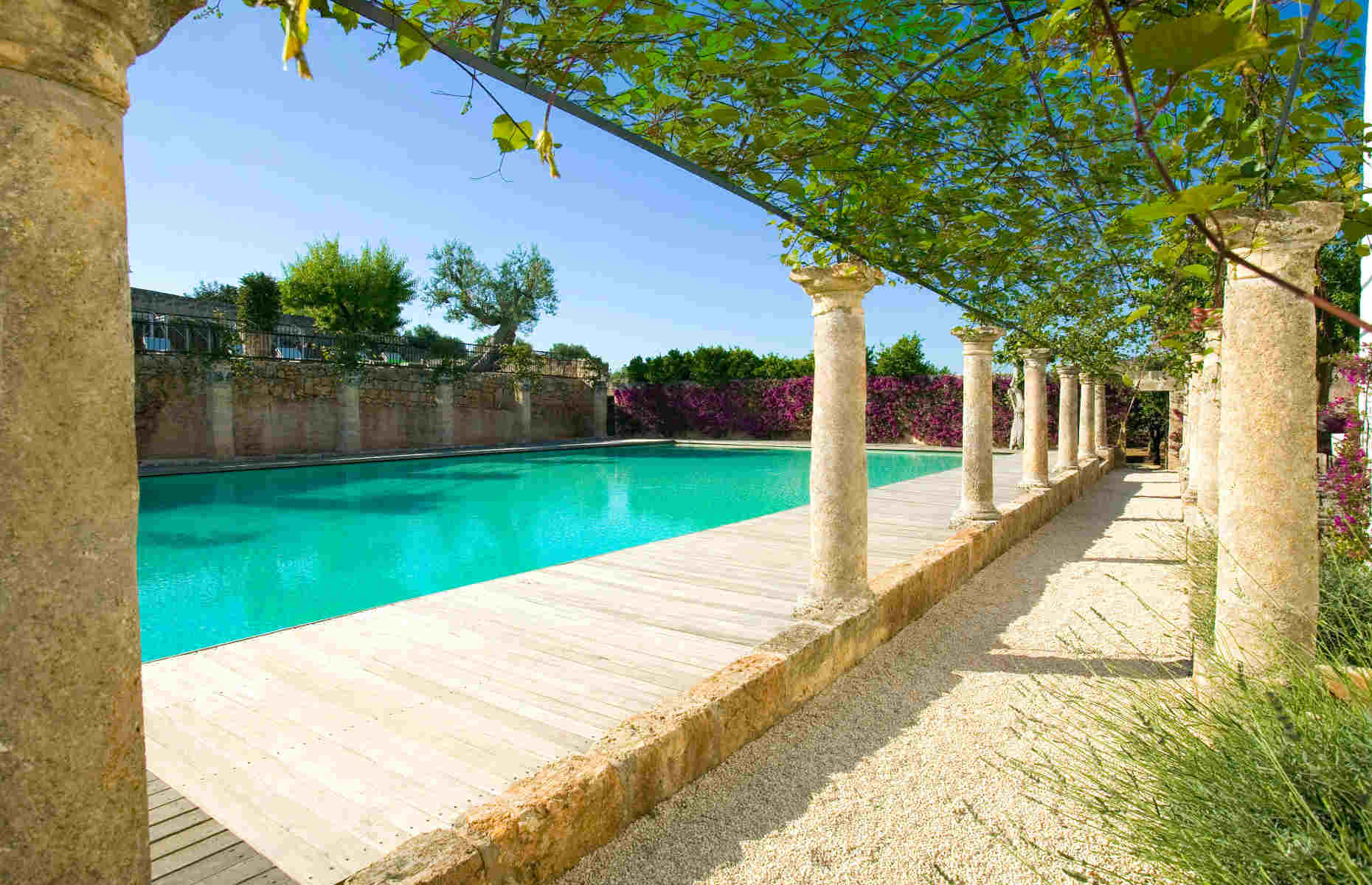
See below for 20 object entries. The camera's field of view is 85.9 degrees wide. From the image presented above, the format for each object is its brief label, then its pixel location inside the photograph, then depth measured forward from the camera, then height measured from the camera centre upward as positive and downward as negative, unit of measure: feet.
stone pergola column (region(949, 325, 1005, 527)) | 23.86 -0.46
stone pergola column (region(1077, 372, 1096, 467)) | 44.80 -0.97
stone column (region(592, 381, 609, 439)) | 93.66 +0.52
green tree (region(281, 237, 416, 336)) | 101.14 +17.68
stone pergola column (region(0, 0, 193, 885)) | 3.65 -0.18
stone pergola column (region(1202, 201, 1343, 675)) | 8.52 -0.38
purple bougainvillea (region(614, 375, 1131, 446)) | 78.54 +0.46
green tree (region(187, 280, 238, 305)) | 74.78 +13.62
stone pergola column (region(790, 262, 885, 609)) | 13.66 -0.42
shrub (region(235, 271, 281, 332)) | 64.08 +10.15
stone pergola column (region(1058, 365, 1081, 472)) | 37.96 -0.42
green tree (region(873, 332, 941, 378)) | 82.02 +5.96
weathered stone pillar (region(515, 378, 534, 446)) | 81.15 +0.50
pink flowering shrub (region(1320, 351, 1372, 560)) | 13.91 -1.55
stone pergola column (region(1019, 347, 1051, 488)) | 30.45 -0.24
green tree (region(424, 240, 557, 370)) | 105.09 +18.11
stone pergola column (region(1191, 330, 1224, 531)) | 23.09 -1.01
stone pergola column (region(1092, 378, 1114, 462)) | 51.07 -1.63
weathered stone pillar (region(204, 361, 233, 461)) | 56.08 +0.63
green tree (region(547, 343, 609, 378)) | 150.59 +13.42
